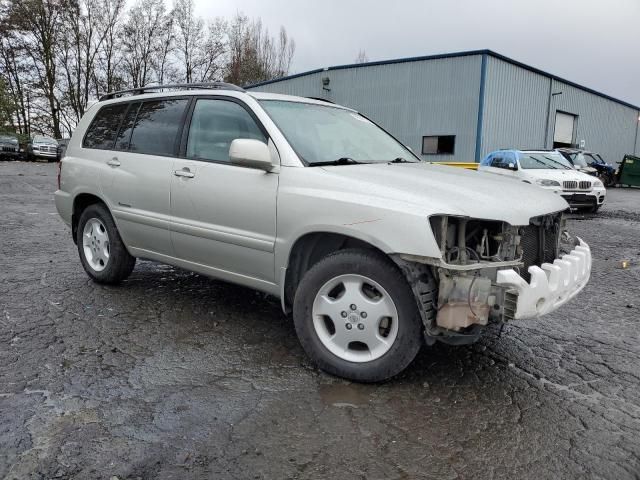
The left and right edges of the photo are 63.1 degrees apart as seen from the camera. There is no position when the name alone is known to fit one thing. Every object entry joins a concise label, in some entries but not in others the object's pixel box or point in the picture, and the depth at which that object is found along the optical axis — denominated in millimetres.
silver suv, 2706
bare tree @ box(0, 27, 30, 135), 35438
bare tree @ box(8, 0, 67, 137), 34875
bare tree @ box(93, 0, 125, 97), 39875
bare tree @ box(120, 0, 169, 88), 40688
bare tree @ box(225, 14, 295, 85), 42344
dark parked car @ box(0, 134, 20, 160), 28172
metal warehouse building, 21438
